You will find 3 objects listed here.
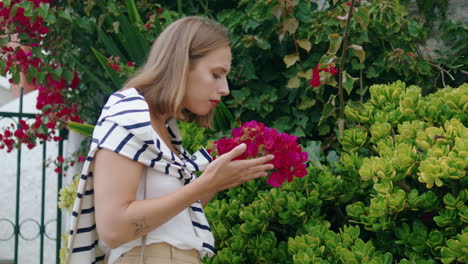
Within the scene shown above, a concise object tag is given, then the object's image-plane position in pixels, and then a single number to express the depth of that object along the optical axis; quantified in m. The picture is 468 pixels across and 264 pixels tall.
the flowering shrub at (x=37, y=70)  3.39
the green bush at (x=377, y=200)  1.88
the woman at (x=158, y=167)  1.44
